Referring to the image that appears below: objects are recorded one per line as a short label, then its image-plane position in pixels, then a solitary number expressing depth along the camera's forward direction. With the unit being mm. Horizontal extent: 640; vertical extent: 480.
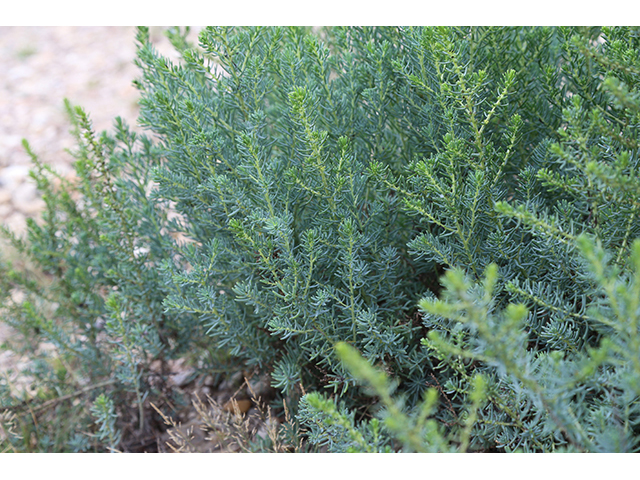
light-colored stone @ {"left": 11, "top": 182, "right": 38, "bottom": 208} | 3988
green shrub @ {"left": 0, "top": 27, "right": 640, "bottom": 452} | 1371
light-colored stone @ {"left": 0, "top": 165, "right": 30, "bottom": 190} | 4121
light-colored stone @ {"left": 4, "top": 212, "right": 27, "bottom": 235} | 3762
